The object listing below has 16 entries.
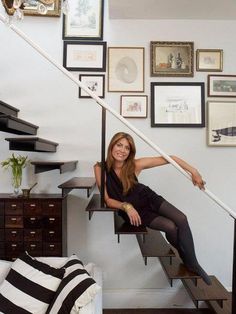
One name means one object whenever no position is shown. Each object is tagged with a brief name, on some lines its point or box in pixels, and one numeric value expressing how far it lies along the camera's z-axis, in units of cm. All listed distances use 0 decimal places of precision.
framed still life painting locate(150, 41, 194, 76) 295
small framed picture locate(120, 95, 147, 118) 293
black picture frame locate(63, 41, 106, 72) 292
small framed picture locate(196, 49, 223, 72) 296
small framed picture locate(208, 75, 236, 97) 296
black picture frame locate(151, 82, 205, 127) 294
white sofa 222
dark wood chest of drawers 264
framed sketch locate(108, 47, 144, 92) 294
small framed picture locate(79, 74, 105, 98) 293
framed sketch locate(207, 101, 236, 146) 294
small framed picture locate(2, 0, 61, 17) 286
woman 194
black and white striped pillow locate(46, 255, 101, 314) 182
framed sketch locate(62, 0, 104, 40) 293
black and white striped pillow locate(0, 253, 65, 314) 198
